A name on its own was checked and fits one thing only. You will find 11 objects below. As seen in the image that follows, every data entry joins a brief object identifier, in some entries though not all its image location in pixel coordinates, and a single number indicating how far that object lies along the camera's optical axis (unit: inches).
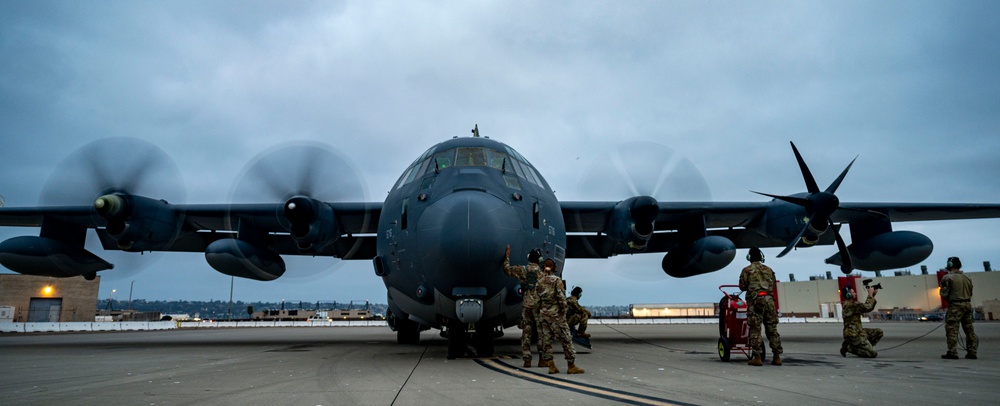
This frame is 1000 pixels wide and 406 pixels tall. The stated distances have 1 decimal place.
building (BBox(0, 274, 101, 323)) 1592.0
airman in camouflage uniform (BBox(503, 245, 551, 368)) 320.5
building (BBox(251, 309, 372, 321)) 3525.8
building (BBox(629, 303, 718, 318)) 3440.0
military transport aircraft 332.2
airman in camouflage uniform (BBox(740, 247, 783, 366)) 319.9
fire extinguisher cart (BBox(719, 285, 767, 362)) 350.6
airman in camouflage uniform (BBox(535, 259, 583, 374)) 297.0
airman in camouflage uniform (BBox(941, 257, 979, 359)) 347.6
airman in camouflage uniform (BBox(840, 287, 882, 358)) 366.6
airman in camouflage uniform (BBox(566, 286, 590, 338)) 450.0
